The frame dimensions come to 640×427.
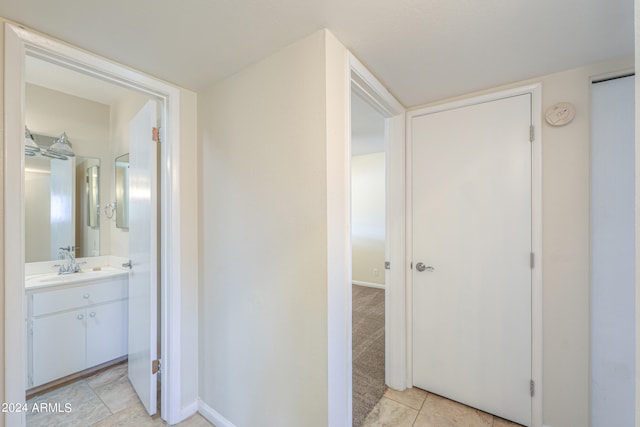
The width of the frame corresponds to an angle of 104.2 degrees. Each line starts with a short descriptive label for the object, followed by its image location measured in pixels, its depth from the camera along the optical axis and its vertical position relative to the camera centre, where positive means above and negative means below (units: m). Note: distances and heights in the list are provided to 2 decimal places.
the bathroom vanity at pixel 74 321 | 1.87 -0.90
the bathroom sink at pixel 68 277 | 1.94 -0.54
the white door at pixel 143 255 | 1.67 -0.31
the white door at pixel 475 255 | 1.60 -0.30
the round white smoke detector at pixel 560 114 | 1.46 +0.58
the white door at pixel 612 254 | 1.36 -0.24
